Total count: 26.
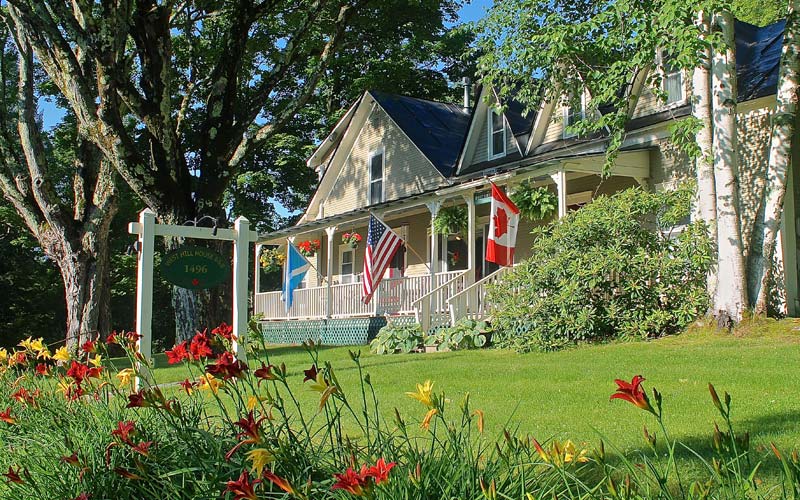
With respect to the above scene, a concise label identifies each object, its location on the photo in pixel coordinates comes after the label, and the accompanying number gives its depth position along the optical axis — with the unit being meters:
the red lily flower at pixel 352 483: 1.99
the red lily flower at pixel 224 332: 4.04
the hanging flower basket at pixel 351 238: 22.06
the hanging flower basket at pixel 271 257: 24.95
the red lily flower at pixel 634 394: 1.92
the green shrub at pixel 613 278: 12.14
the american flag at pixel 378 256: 16.77
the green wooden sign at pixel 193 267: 8.85
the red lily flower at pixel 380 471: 2.02
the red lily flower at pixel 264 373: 2.90
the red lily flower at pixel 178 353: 3.82
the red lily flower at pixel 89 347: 4.36
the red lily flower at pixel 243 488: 2.12
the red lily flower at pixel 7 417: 3.94
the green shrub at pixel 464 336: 13.95
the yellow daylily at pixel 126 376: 4.12
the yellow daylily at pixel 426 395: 2.56
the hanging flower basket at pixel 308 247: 23.89
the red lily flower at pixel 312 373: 2.66
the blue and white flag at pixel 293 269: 21.19
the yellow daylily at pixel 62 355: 4.31
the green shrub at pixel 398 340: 14.61
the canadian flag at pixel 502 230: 14.79
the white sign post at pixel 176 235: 8.72
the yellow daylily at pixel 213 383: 3.49
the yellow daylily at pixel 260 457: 2.25
